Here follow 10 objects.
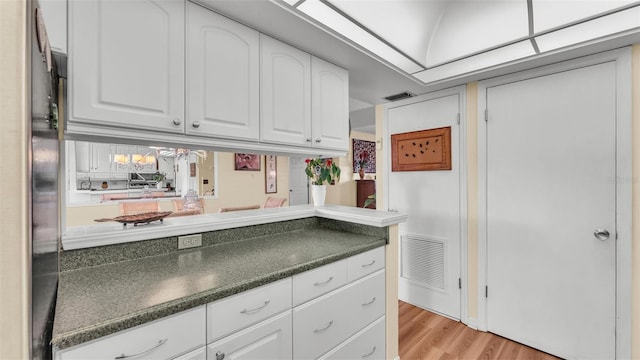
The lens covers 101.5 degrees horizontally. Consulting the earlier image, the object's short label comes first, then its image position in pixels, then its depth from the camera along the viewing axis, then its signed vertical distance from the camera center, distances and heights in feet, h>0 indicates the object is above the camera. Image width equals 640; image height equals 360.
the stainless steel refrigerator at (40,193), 1.36 -0.08
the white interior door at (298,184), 22.20 -0.43
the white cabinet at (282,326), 2.70 -1.92
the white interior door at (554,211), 5.48 -0.77
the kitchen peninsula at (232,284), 2.68 -1.31
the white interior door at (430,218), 7.63 -1.23
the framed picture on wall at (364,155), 20.89 +1.90
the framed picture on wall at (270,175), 19.34 +0.30
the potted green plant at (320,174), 6.99 +0.13
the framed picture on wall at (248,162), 17.76 +1.17
